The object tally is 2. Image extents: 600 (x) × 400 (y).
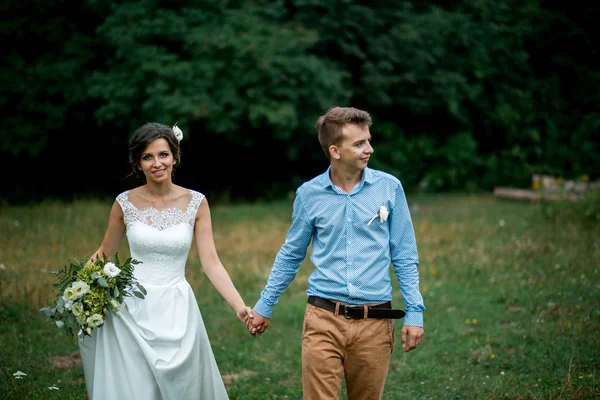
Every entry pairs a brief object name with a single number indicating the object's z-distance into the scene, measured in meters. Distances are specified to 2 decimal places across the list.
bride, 4.39
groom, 4.11
